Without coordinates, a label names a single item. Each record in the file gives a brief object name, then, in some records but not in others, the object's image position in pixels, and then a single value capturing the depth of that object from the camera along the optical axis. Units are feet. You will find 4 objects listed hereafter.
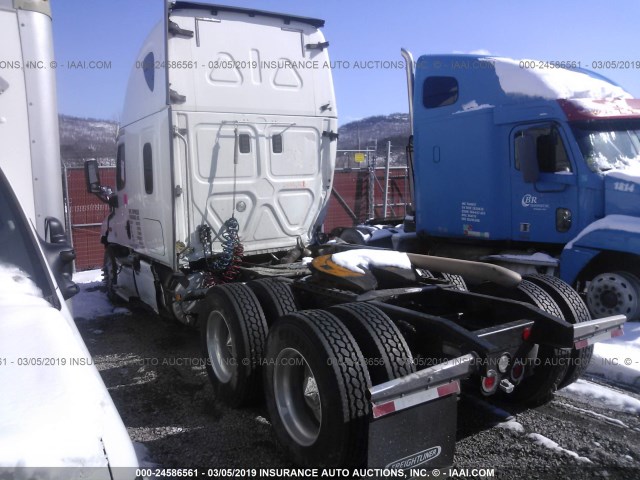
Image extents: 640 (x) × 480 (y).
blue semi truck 20.88
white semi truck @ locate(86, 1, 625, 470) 9.84
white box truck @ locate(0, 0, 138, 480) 5.57
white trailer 13.05
